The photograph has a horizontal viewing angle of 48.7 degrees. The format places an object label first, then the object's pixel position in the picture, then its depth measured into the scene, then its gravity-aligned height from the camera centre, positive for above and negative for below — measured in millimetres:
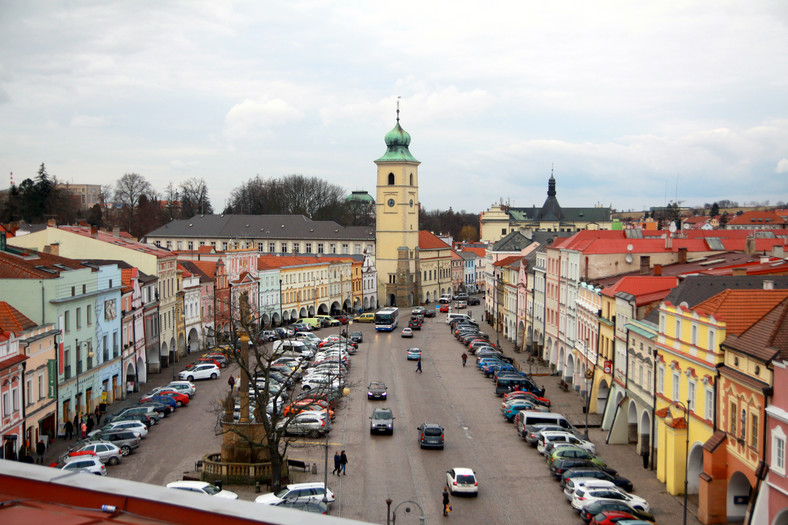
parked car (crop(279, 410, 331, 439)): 38750 -9173
